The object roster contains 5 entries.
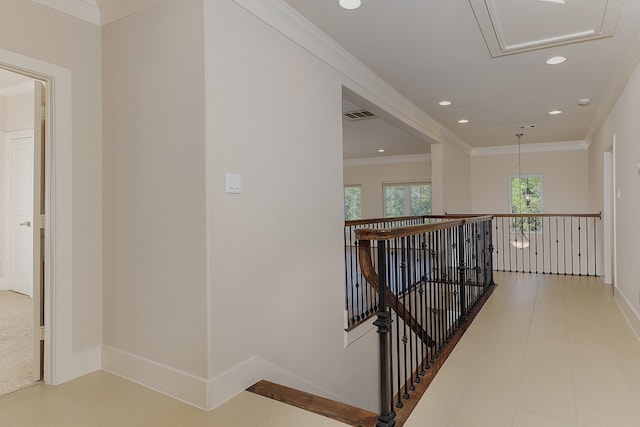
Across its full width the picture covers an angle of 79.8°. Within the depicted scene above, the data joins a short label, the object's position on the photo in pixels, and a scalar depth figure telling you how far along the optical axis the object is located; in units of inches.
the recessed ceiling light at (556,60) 144.7
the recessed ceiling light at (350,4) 104.3
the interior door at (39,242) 99.2
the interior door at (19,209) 192.2
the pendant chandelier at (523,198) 347.9
